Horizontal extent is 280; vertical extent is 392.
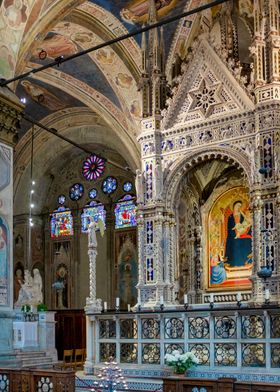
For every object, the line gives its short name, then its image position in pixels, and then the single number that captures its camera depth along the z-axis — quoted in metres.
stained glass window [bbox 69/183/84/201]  25.58
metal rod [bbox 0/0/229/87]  8.02
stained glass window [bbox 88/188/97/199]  25.18
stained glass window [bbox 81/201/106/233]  24.72
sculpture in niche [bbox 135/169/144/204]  15.88
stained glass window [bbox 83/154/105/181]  25.19
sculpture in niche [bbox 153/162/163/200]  15.62
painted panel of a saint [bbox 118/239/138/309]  23.09
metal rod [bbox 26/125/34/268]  23.74
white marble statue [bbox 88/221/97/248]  13.92
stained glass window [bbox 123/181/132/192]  24.10
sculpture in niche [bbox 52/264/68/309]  24.60
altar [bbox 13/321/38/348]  13.48
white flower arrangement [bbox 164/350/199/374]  10.97
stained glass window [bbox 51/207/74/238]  25.59
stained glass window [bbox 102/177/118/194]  24.67
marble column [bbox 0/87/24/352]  12.33
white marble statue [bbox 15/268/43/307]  16.83
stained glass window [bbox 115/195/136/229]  23.86
